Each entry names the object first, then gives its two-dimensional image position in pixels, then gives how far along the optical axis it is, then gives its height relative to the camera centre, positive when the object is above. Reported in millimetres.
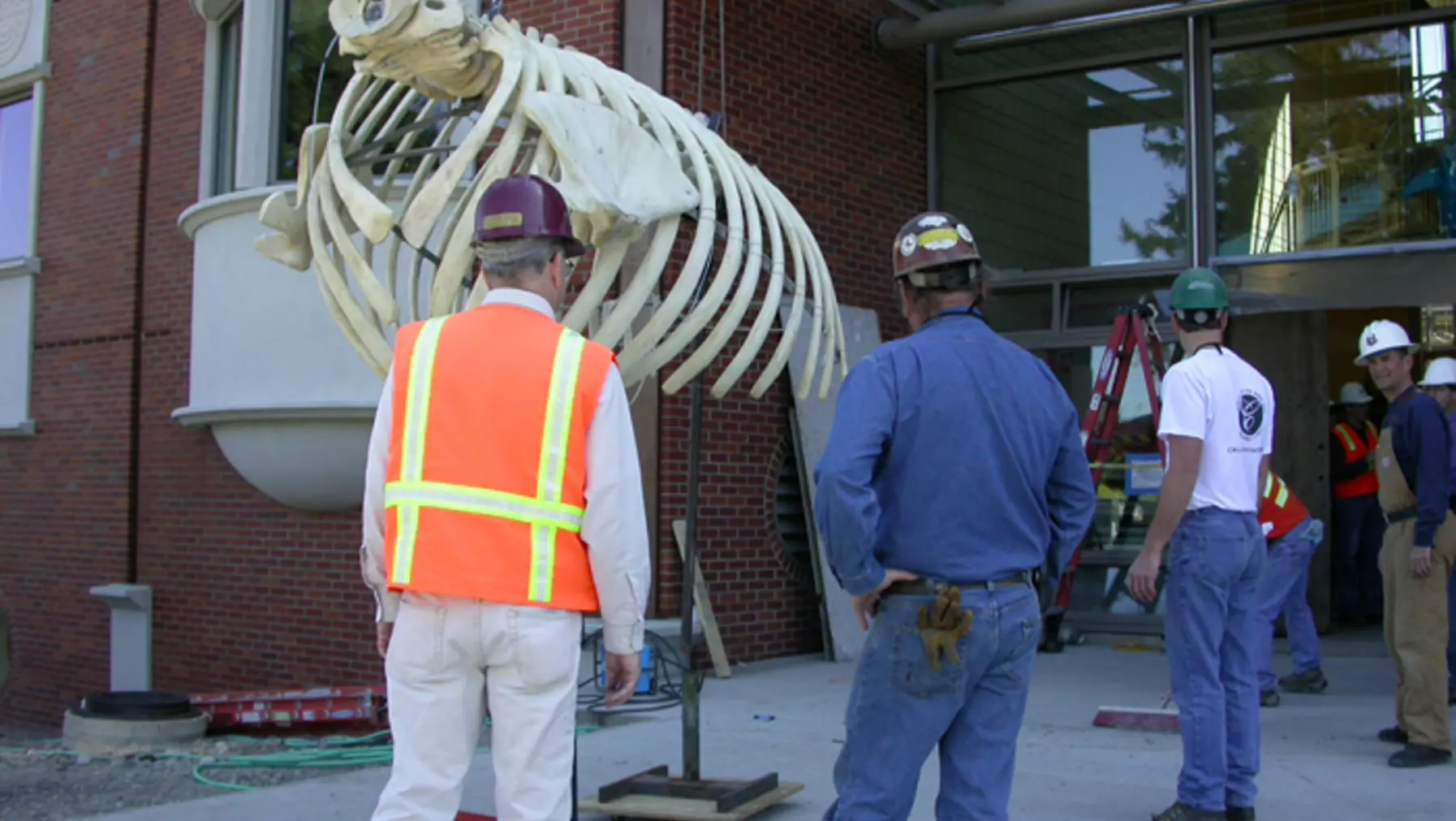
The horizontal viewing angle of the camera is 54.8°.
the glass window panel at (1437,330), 12492 +1364
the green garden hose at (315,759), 6973 -1419
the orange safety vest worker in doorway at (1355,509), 10984 -212
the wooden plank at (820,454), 9625 +188
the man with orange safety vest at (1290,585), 7188 -548
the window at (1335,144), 9781 +2443
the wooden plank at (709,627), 8789 -911
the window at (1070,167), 10805 +2526
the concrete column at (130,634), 11445 -1256
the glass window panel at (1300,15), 9977 +3398
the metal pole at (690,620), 5203 -524
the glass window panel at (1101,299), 10859 +1438
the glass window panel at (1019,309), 11250 +1396
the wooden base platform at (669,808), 4953 -1170
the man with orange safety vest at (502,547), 3119 -148
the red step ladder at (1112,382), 9781 +701
